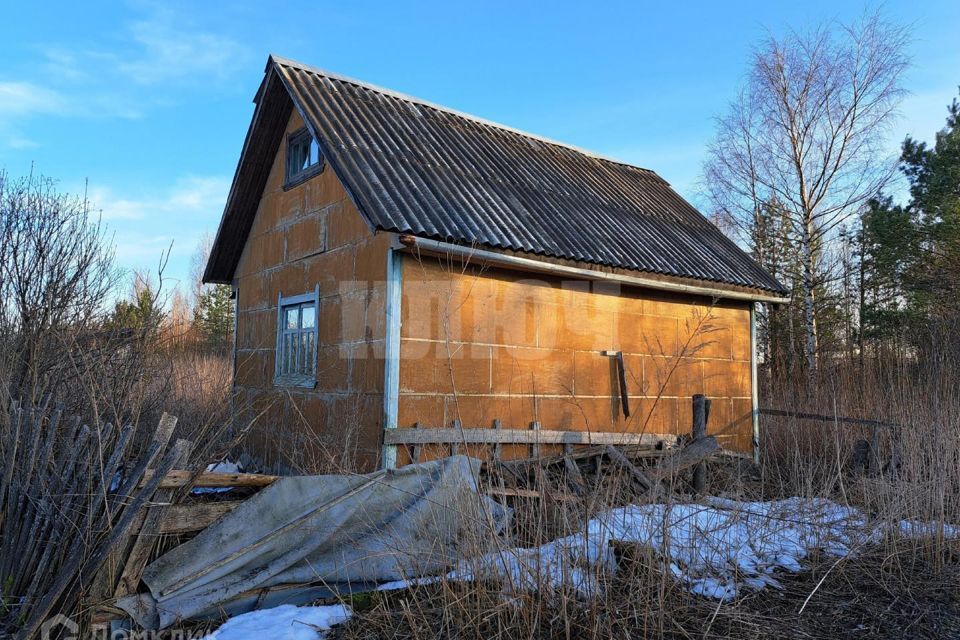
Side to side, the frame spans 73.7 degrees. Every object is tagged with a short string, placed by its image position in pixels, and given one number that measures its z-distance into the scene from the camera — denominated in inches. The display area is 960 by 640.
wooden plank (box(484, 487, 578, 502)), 158.1
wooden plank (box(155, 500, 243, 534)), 171.6
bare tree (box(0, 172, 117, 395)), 258.8
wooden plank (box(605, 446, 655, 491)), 285.2
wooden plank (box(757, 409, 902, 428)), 352.0
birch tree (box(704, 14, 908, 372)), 680.4
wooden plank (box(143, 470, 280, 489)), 168.9
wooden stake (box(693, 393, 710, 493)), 309.6
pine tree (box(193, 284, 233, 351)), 1217.8
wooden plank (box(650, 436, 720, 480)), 277.3
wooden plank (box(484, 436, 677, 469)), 275.0
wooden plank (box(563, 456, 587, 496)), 240.2
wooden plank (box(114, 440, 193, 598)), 163.5
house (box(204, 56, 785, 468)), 287.6
